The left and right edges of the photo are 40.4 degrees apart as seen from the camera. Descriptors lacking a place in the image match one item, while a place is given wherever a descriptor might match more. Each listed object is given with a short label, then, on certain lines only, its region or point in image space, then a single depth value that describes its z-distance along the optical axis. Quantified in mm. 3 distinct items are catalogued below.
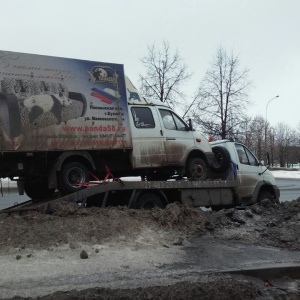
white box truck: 7953
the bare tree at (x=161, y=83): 34188
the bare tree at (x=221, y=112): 36562
